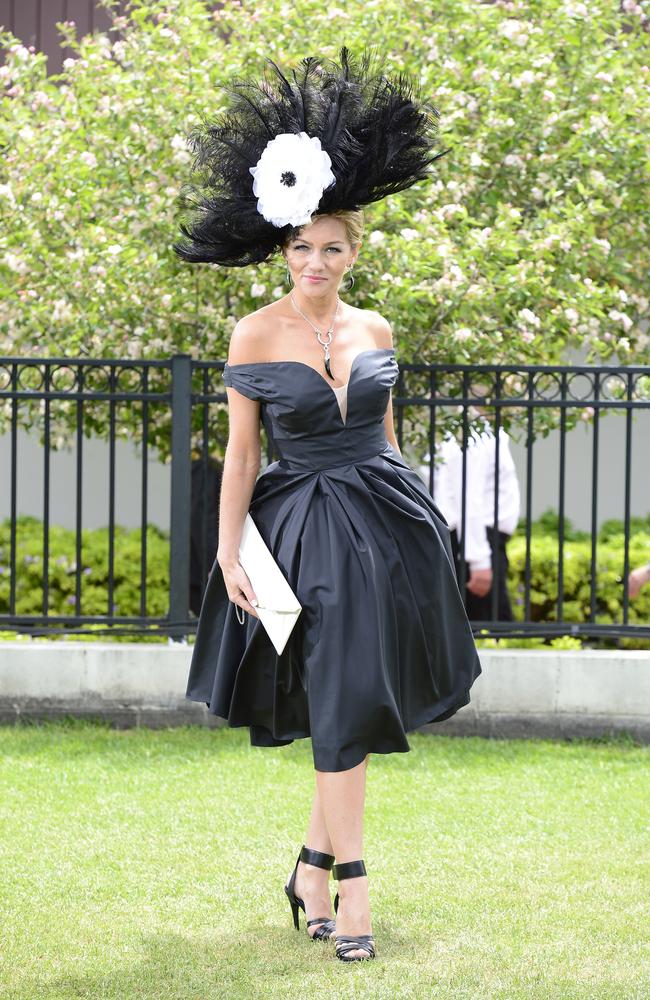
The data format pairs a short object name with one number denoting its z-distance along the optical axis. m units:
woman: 7.08
